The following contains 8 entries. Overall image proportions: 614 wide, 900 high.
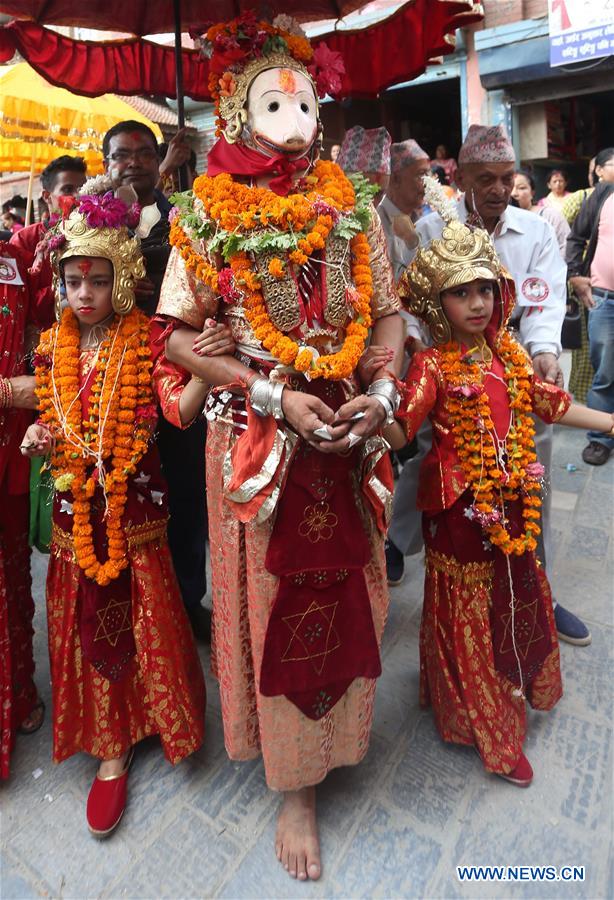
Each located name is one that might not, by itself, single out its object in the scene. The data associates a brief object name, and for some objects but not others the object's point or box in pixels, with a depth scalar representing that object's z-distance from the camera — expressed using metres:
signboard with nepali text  7.56
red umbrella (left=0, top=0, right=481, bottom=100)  2.65
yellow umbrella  4.73
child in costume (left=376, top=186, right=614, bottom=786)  2.16
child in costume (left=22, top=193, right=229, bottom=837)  2.11
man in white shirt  2.74
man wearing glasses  2.87
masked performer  1.72
